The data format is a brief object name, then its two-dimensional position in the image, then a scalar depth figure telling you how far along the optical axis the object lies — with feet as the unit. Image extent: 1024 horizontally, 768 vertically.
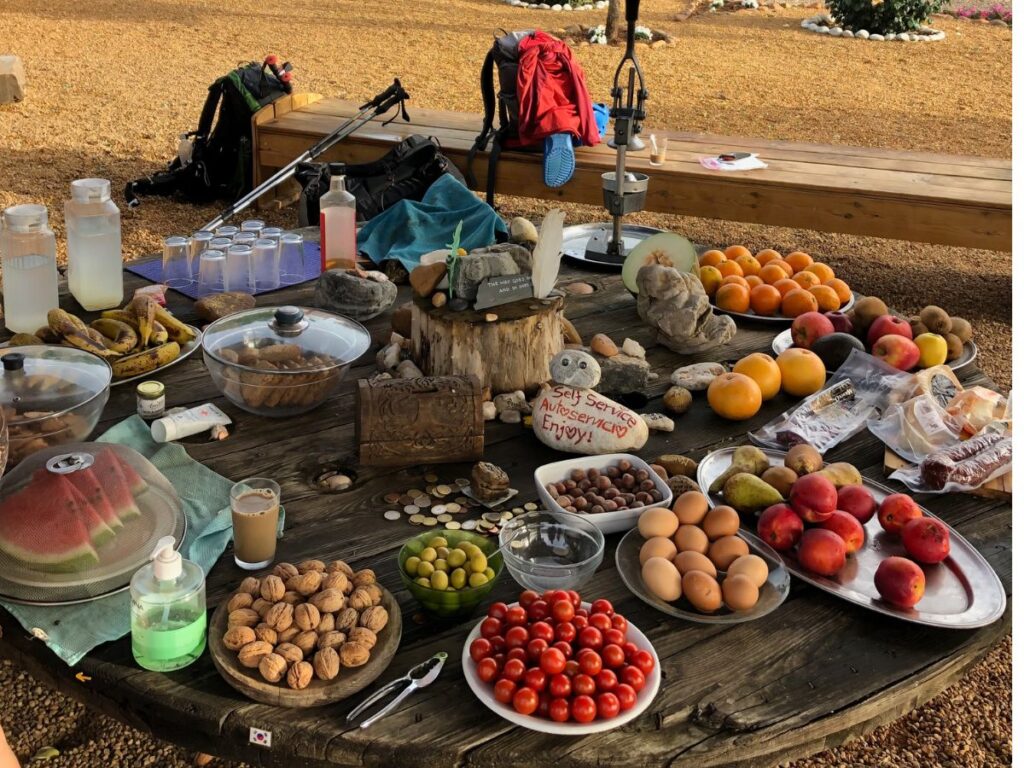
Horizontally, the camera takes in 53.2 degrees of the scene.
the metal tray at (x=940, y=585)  5.84
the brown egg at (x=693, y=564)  5.86
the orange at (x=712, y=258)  10.92
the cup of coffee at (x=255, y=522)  5.95
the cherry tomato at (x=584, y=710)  4.84
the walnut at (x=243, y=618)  5.23
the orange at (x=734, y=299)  10.25
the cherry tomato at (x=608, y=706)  4.89
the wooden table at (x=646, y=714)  4.87
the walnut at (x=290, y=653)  5.05
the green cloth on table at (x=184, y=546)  5.39
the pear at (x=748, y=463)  6.98
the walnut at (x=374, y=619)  5.35
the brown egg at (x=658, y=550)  5.97
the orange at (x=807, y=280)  10.53
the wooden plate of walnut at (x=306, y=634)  5.00
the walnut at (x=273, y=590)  5.34
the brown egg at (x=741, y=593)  5.70
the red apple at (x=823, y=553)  6.10
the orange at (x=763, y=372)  8.48
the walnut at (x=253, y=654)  5.03
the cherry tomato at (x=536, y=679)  4.94
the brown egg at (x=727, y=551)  5.98
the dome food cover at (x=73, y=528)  5.68
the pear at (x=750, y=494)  6.62
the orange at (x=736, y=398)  8.14
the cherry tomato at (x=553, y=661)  4.98
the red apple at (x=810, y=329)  9.34
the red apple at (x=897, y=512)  6.48
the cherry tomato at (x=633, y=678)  5.05
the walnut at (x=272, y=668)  4.97
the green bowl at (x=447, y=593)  5.58
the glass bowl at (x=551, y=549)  5.85
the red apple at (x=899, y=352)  8.89
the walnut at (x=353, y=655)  5.12
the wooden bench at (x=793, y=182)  16.31
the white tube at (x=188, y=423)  7.43
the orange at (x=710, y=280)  10.54
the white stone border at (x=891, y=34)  38.99
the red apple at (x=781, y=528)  6.25
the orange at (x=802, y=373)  8.54
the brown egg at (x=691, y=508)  6.20
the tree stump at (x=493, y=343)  8.16
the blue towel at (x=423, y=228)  11.59
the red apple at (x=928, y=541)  6.27
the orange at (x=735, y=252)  11.07
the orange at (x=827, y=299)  10.25
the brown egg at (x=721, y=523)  6.09
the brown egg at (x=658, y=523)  6.13
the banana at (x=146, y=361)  8.31
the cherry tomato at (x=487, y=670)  5.05
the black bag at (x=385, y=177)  15.93
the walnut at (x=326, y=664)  5.03
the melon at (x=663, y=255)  10.27
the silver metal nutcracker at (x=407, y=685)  4.97
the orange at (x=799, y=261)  10.97
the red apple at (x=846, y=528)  6.29
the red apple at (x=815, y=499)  6.31
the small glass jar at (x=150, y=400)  7.75
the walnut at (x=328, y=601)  5.33
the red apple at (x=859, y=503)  6.50
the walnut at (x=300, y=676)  4.97
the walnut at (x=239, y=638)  5.11
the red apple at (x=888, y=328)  9.29
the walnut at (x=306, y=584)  5.42
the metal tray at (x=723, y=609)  5.71
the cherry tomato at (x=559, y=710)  4.86
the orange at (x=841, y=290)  10.55
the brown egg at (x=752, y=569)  5.81
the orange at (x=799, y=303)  10.10
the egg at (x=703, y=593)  5.71
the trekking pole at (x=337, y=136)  14.38
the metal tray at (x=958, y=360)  9.27
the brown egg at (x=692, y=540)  6.02
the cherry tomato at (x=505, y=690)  4.96
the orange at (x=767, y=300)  10.21
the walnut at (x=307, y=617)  5.22
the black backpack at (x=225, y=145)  19.77
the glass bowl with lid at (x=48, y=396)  6.98
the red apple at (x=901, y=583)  5.83
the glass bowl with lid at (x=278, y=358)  7.73
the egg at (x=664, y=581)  5.79
